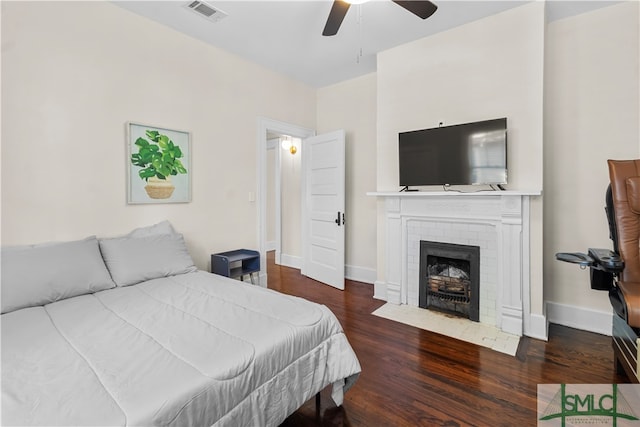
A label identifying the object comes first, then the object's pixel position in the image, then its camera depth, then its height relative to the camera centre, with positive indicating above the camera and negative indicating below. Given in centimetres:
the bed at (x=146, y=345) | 103 -60
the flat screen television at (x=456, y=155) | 279 +52
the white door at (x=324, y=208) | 411 +0
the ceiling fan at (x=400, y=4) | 216 +144
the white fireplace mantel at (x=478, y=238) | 275 -31
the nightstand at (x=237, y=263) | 319 -61
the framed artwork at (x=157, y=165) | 278 +42
